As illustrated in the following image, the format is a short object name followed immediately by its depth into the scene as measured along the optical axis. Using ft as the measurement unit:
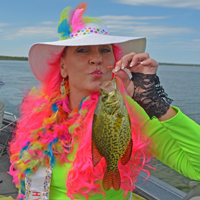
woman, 4.21
